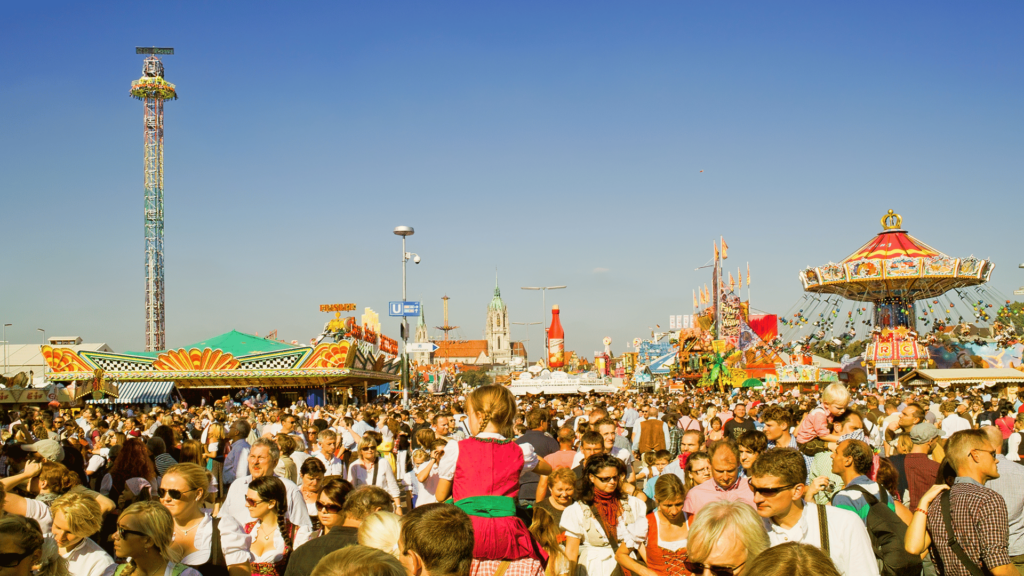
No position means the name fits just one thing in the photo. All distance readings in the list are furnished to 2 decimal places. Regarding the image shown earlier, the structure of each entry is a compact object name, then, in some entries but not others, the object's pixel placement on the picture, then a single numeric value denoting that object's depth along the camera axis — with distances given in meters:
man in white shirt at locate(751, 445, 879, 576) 3.72
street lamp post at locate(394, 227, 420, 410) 23.20
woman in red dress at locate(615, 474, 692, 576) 4.82
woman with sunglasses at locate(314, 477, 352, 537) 4.86
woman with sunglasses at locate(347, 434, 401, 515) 7.89
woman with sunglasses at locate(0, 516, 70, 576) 3.33
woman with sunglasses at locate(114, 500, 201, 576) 3.80
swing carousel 53.03
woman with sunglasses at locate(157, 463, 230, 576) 4.57
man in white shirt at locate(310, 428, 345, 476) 8.04
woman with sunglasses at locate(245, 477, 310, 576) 4.90
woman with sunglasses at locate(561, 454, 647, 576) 5.08
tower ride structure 64.50
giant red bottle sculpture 69.19
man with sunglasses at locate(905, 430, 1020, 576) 4.33
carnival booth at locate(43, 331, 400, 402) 44.44
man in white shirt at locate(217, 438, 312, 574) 4.69
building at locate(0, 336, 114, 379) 67.44
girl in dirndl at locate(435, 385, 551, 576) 4.07
